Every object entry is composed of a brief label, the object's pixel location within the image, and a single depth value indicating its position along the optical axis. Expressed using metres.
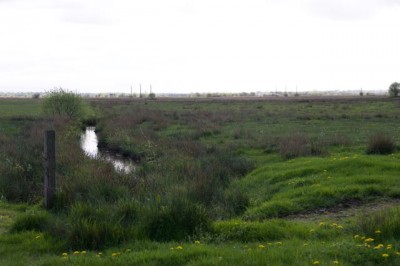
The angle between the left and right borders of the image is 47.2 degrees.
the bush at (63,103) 43.09
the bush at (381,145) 18.36
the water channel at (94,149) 22.00
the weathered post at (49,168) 10.36
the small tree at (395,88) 96.00
